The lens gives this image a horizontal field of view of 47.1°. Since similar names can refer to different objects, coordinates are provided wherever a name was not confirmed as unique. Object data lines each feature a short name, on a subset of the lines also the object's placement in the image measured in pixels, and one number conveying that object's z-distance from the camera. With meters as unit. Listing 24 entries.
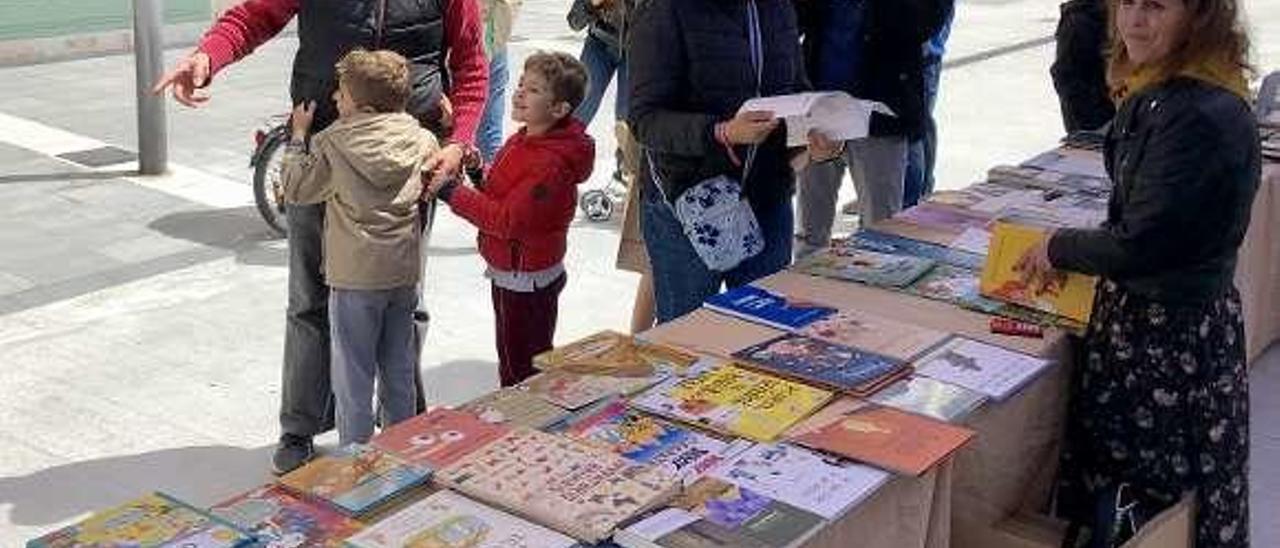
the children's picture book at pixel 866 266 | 3.63
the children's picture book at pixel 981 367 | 2.95
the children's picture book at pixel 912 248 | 3.82
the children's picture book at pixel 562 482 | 2.23
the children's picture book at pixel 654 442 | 2.48
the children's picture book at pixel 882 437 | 2.53
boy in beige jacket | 3.52
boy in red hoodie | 3.78
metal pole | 7.34
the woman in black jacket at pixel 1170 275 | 2.79
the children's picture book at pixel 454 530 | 2.15
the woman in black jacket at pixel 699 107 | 3.45
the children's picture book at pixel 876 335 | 3.10
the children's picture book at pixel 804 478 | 2.37
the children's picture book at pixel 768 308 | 3.24
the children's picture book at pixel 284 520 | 2.15
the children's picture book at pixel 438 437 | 2.45
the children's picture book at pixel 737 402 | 2.65
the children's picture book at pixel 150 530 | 2.10
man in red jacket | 3.64
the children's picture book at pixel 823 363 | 2.87
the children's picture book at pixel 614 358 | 2.88
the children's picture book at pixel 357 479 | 2.27
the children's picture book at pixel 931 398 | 2.79
